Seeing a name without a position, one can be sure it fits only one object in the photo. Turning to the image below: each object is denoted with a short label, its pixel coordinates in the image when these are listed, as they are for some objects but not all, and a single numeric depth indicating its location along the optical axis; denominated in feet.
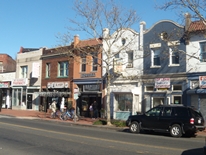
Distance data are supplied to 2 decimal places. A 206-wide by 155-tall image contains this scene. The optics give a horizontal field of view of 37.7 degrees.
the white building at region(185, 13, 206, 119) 72.74
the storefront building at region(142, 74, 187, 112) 77.36
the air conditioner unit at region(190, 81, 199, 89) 74.73
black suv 53.26
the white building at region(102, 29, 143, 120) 86.43
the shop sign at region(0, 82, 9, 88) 139.33
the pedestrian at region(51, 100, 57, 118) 93.84
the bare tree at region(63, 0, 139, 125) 73.02
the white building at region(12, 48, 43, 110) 122.52
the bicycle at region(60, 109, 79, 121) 89.10
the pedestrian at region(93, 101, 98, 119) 95.81
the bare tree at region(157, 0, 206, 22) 56.80
